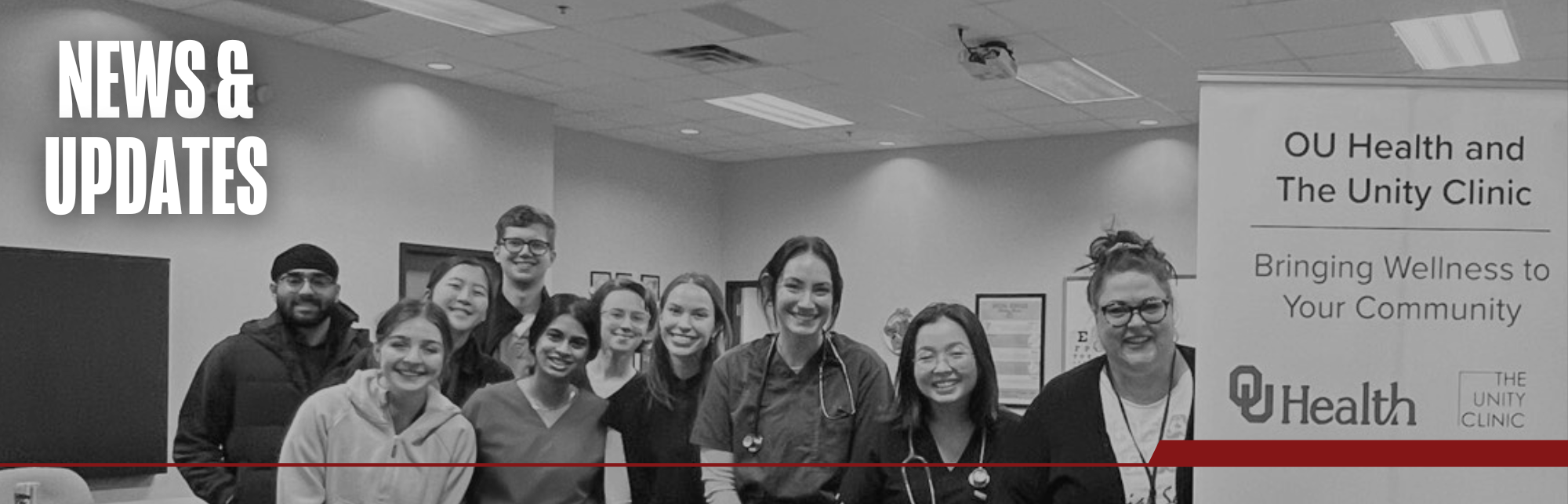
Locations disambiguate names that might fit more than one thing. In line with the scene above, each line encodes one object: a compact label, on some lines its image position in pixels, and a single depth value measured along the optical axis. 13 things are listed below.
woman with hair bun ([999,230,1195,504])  2.44
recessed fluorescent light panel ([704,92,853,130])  8.01
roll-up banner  2.24
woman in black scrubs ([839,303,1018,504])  2.62
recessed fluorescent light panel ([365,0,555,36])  5.82
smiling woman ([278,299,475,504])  2.83
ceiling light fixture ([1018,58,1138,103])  6.97
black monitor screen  5.13
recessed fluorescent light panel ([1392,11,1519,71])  5.71
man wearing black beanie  3.31
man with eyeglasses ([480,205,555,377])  3.30
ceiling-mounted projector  6.22
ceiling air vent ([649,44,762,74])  6.60
